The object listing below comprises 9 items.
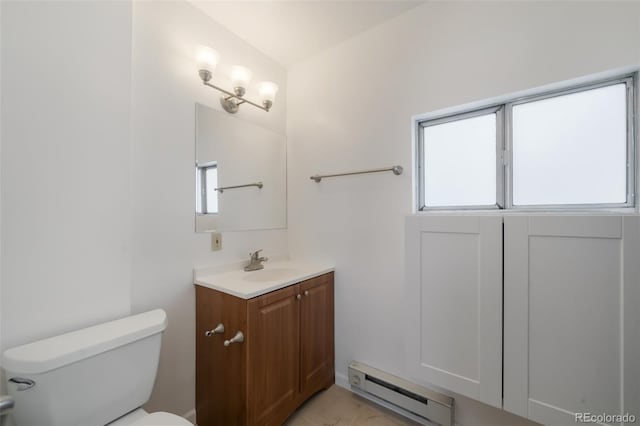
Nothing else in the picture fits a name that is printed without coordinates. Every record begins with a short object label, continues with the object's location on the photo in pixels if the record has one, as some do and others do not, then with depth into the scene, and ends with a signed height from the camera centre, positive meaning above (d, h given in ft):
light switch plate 5.18 -0.62
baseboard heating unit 4.43 -3.53
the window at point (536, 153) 3.74 +1.02
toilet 2.70 -1.95
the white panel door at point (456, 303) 3.47 -1.37
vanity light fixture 4.68 +2.68
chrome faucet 5.62 -1.18
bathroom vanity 4.09 -2.43
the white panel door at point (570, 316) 2.77 -1.27
